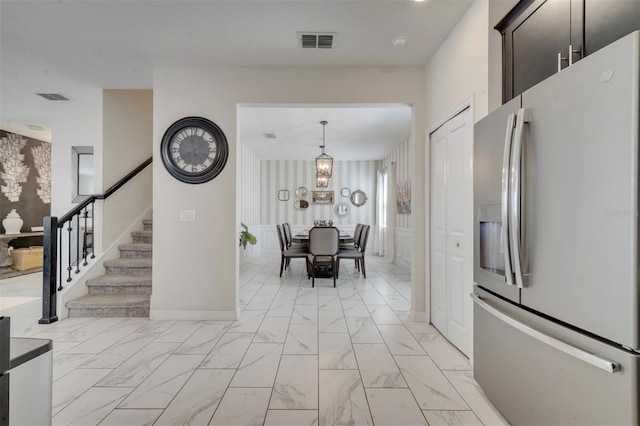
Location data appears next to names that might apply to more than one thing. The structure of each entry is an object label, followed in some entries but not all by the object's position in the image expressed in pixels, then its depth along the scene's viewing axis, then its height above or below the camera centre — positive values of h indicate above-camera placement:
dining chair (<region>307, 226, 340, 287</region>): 4.82 -0.52
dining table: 5.56 -0.47
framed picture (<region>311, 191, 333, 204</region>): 8.76 +0.50
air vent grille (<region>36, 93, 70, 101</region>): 4.05 +1.60
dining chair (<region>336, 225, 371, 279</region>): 5.15 -0.69
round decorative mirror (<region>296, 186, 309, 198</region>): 8.74 +0.64
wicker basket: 5.65 -0.92
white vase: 5.51 -0.24
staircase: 3.33 -0.93
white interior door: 2.40 -0.12
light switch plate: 3.31 -0.03
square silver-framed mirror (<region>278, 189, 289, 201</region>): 8.80 +0.57
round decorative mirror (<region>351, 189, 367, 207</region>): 8.83 +0.49
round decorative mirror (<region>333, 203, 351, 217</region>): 8.80 +0.12
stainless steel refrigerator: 0.98 -0.12
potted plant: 5.68 -0.49
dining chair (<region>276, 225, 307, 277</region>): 5.36 -0.72
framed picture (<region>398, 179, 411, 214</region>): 6.25 +0.41
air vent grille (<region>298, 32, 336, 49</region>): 2.66 +1.61
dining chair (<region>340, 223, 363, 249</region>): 5.66 -0.52
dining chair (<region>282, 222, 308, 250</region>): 5.95 -0.57
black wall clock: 3.28 +0.69
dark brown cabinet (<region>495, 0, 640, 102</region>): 1.21 +0.89
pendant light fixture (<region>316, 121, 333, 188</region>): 5.65 +0.91
